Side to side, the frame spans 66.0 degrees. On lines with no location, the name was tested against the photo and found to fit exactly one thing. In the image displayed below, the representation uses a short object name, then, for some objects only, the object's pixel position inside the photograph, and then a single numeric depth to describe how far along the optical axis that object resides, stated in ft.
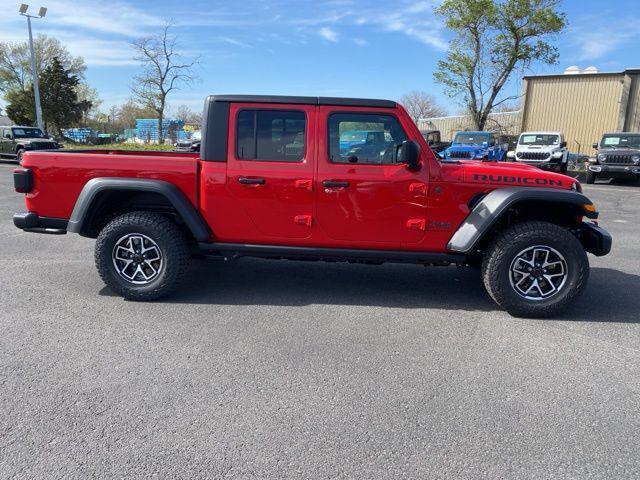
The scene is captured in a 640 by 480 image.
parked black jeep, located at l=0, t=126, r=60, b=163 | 73.77
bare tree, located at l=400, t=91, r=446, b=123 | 195.42
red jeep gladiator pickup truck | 14.30
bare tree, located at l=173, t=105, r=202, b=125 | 238.02
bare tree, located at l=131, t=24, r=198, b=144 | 125.39
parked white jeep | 66.33
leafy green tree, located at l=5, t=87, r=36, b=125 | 151.64
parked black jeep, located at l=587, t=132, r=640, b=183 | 58.08
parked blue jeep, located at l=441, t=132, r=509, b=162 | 63.67
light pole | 97.96
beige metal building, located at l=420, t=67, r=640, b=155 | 99.60
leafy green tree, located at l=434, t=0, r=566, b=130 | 85.05
